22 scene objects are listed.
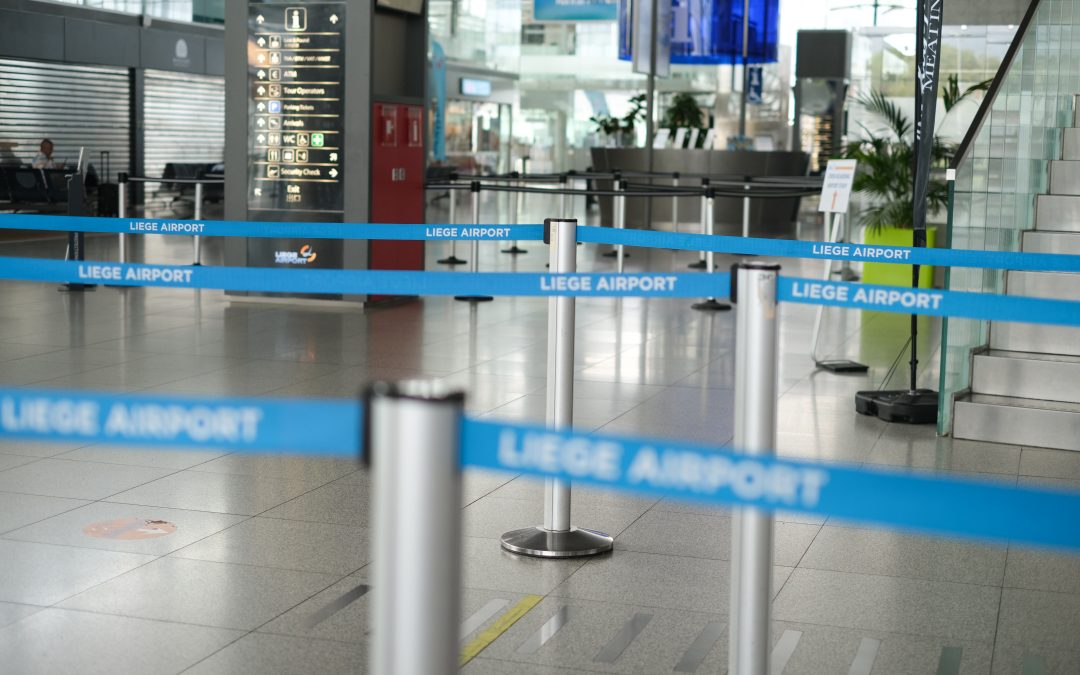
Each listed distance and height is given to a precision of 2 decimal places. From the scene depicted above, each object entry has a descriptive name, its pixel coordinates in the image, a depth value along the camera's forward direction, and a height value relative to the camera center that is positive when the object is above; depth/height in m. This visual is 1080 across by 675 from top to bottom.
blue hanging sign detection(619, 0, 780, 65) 23.20 +3.22
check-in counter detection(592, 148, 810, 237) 21.45 +0.64
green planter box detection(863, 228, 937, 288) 13.80 -0.59
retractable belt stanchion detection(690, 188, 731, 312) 12.03 -0.53
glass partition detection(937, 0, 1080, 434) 6.84 +0.34
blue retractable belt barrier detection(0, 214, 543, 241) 5.77 -0.13
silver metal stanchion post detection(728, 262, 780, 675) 3.09 -0.52
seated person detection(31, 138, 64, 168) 20.62 +0.58
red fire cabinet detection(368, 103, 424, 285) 11.90 +0.24
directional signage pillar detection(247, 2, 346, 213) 11.82 +0.88
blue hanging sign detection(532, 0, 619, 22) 25.78 +3.87
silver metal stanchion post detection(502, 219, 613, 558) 4.61 -0.71
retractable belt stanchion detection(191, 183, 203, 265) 12.22 -0.15
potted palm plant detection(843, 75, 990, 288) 11.38 +0.27
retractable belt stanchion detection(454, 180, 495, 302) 12.05 -0.49
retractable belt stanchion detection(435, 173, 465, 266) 14.71 -0.63
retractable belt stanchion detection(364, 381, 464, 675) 1.83 -0.45
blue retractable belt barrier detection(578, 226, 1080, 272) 4.77 -0.14
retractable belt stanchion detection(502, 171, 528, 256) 17.31 -0.57
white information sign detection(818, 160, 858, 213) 9.55 +0.20
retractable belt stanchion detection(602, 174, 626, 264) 14.58 +0.01
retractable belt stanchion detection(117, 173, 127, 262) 12.94 +0.04
